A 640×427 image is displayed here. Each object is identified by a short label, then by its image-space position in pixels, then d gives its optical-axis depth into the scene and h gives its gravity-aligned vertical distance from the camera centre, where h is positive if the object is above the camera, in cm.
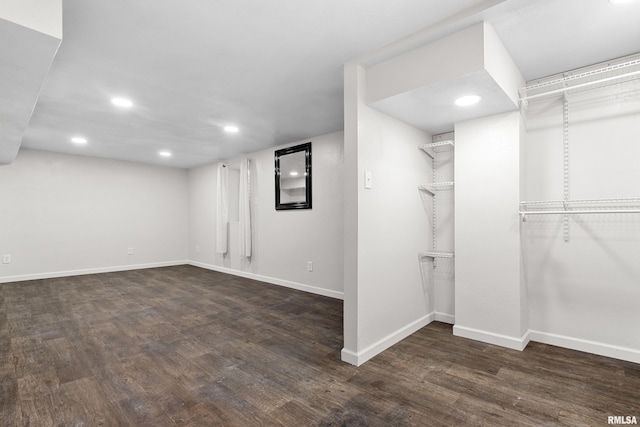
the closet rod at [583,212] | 199 -1
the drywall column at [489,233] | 251 -18
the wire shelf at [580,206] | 223 +4
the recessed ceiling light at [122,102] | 305 +115
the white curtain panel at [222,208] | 600 +13
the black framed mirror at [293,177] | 471 +58
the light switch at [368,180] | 235 +25
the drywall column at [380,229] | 230 -14
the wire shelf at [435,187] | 304 +26
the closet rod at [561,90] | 190 +84
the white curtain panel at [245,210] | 545 +8
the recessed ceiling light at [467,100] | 227 +84
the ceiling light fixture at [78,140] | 454 +115
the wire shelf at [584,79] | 215 +103
